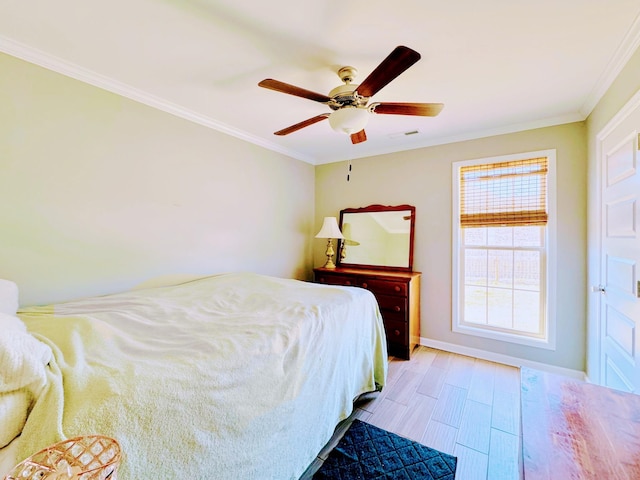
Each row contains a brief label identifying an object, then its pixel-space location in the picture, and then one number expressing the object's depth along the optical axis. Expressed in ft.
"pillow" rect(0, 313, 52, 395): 2.33
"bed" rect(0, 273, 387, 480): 2.53
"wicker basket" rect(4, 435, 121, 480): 1.80
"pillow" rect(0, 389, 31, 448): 2.21
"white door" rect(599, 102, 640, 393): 4.99
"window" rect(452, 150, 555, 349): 8.52
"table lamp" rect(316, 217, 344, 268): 11.23
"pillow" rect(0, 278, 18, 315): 4.39
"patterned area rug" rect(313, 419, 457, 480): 4.90
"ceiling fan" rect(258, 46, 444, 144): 5.16
